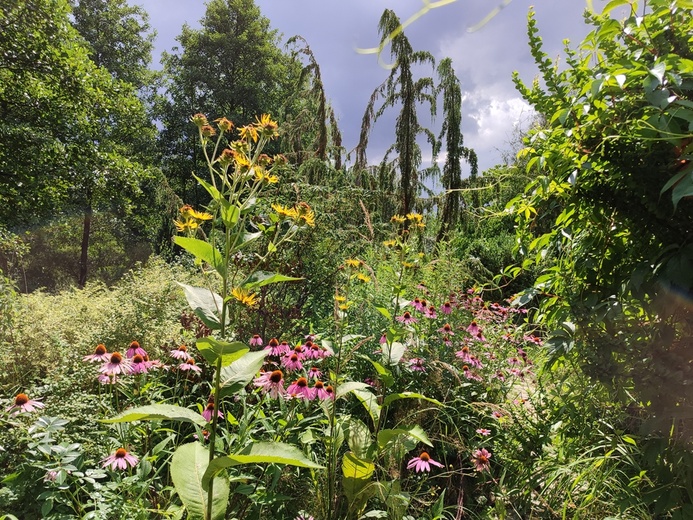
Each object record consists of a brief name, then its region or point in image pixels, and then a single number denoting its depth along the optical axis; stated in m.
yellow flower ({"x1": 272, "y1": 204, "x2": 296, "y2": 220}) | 1.52
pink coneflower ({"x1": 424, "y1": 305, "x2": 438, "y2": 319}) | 2.38
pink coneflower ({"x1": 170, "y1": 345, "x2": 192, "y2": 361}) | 1.76
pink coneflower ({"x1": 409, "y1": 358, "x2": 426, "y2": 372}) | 2.15
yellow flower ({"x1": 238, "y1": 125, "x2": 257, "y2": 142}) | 1.22
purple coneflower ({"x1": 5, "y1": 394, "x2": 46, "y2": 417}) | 1.42
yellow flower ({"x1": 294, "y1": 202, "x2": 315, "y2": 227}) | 1.41
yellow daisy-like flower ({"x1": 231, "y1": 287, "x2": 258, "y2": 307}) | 1.24
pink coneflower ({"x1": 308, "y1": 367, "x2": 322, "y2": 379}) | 1.82
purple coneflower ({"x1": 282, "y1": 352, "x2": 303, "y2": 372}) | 1.69
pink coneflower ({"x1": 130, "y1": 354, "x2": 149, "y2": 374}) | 1.54
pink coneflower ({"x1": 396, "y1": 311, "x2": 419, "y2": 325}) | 2.31
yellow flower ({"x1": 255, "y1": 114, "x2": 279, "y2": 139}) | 1.24
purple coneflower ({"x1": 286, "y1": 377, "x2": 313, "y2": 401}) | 1.55
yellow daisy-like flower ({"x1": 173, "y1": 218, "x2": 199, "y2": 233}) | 1.40
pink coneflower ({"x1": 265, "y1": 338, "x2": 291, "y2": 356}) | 1.80
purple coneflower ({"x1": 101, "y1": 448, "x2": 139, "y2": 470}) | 1.32
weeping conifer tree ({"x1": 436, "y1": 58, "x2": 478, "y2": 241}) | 5.95
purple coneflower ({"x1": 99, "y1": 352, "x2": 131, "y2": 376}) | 1.50
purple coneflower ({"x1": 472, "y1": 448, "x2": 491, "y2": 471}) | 1.61
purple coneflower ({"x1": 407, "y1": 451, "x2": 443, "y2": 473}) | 1.52
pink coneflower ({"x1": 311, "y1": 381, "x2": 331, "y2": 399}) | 1.55
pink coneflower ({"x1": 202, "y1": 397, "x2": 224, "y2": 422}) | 1.51
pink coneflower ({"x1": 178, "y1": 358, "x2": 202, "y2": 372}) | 1.73
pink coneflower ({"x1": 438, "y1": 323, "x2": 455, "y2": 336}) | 2.44
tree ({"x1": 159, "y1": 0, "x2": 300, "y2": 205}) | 14.94
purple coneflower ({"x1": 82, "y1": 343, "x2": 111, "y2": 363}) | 1.58
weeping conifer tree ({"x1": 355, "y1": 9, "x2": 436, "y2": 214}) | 5.84
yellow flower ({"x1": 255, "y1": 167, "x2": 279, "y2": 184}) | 1.18
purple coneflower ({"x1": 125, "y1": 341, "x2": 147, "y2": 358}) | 1.65
